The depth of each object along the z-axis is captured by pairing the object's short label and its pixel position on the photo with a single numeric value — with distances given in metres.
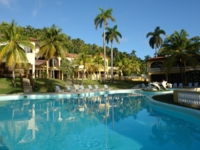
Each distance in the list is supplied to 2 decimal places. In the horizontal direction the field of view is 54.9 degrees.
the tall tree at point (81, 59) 35.78
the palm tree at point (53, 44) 29.86
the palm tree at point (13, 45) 23.00
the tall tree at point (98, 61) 40.34
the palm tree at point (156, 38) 44.03
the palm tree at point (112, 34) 37.97
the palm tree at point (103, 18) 35.09
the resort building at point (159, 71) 33.23
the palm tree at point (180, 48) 27.71
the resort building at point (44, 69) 30.56
